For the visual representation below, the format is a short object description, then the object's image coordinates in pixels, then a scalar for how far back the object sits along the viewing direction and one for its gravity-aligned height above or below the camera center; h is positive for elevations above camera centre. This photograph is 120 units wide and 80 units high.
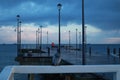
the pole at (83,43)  6.95 -0.19
